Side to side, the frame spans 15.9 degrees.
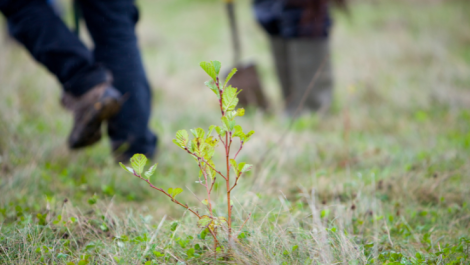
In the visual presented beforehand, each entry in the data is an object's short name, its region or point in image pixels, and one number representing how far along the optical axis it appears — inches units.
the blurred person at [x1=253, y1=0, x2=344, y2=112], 333.8
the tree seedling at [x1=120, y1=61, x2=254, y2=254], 249.2
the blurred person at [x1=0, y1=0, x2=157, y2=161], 293.2
